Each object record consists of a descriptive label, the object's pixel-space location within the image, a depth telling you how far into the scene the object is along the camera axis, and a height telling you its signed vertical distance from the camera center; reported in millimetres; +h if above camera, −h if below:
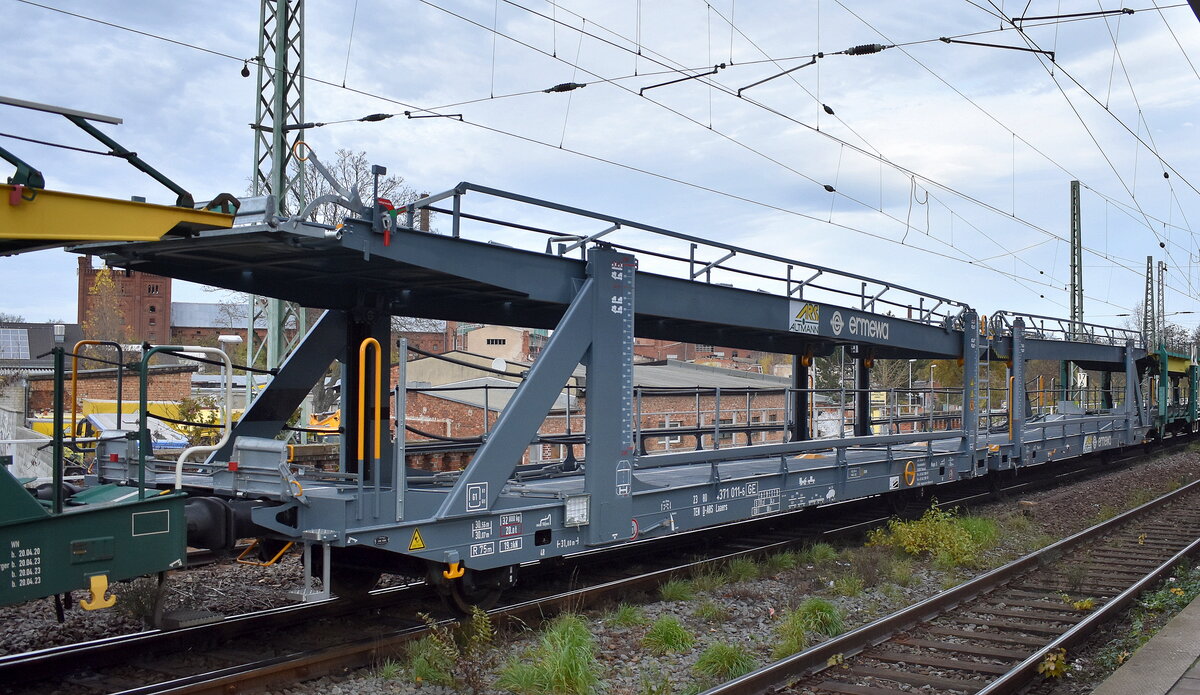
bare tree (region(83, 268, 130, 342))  61562 +4912
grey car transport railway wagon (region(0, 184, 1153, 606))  7188 -300
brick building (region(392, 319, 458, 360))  50312 +3201
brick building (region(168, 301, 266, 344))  77938 +5315
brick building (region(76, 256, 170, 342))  74062 +6512
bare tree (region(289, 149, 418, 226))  29378 +6953
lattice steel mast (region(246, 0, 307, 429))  14805 +4492
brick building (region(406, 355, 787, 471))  18312 -676
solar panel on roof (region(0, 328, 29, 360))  49366 +2141
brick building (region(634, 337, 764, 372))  69750 +2742
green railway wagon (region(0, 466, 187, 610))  5504 -1026
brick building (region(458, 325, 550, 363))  50500 +2470
